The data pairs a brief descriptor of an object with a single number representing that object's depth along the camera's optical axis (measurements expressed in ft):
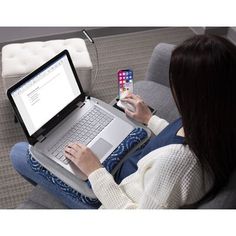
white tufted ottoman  7.44
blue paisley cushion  4.28
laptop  4.39
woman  3.07
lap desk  4.17
